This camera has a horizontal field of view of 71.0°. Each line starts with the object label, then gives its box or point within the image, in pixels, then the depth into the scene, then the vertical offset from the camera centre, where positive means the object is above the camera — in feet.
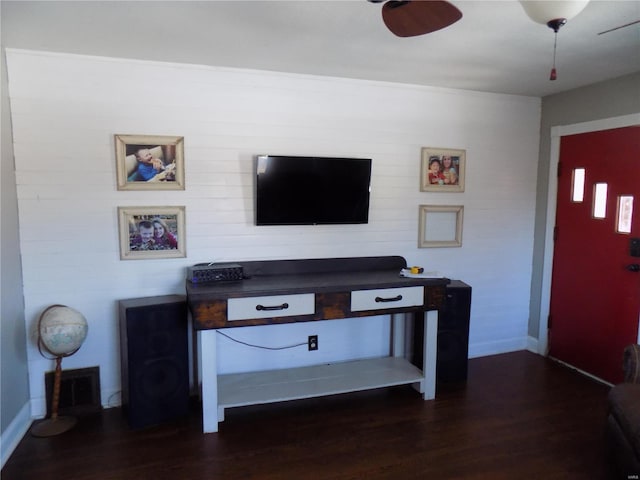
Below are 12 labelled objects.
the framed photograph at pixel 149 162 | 9.83 +0.87
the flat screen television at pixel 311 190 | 10.61 +0.31
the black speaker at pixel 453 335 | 11.34 -3.34
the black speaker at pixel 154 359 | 9.17 -3.29
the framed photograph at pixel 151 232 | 9.98 -0.70
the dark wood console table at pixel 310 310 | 9.14 -2.29
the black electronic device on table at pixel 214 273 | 9.71 -1.56
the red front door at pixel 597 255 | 10.96 -1.32
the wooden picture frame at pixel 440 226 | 12.41 -0.63
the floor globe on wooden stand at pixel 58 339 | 8.95 -2.80
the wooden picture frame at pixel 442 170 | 12.25 +0.94
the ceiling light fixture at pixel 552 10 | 5.07 +2.24
